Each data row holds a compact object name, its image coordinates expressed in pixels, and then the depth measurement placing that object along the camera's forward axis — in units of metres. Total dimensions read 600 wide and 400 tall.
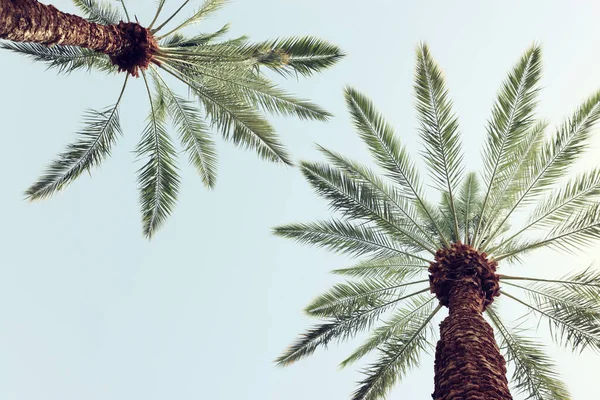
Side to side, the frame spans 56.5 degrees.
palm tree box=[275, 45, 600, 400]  9.08
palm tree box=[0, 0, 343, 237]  9.53
